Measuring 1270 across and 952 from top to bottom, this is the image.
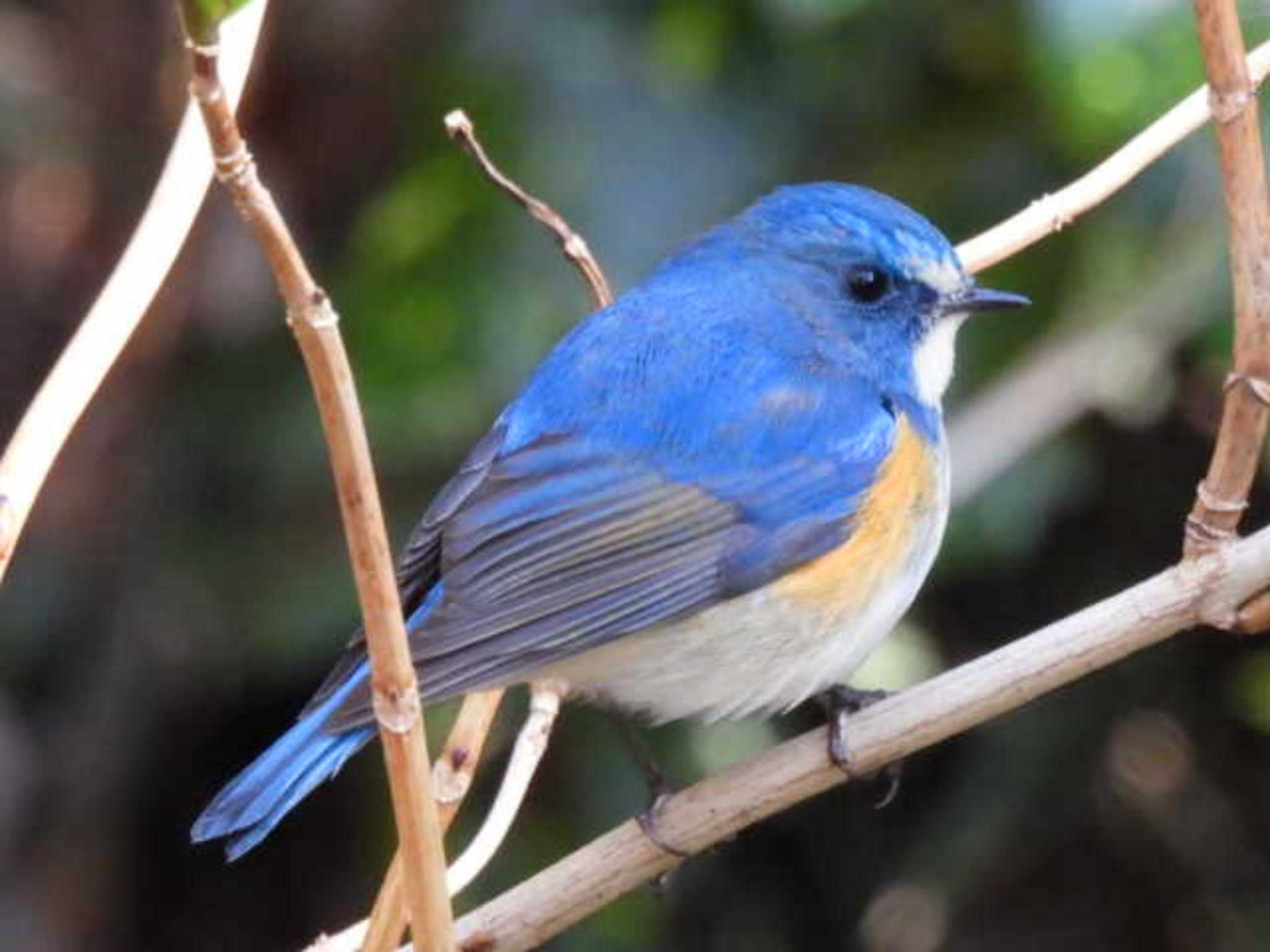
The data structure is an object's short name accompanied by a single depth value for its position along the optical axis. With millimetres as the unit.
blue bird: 6758
